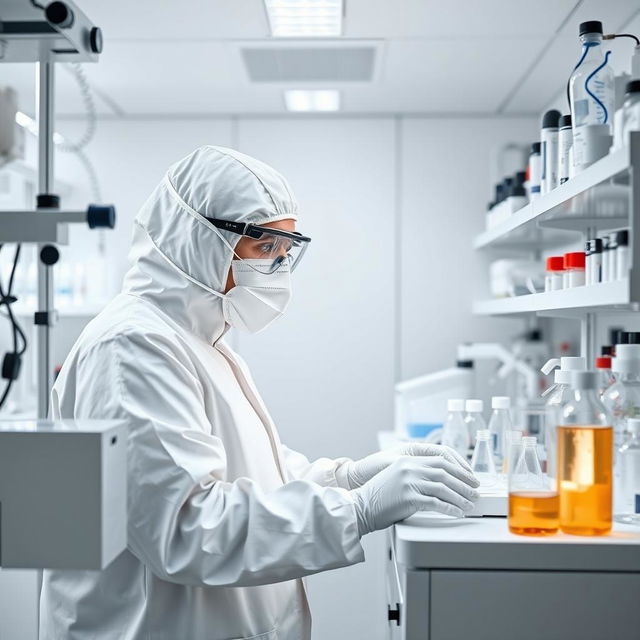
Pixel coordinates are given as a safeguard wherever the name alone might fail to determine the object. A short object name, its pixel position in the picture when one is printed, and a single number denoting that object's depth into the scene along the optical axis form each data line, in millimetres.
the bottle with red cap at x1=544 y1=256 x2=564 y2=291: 1833
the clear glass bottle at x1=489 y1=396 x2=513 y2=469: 1970
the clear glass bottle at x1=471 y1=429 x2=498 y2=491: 1779
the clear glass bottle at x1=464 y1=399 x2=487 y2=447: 1958
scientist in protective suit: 1234
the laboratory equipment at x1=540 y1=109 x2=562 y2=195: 1786
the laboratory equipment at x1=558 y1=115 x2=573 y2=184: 1638
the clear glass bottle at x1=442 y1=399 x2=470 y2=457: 2188
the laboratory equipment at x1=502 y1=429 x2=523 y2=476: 1380
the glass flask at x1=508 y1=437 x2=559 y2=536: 1286
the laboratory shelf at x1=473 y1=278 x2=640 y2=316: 1243
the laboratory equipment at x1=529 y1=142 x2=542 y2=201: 1980
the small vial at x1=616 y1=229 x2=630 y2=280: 1412
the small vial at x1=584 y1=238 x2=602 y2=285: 1589
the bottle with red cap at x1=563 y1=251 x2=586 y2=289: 1684
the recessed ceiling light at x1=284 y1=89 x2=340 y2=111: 2941
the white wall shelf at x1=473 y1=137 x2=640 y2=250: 1277
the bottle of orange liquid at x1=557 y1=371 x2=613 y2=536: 1269
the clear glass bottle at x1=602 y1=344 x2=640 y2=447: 1534
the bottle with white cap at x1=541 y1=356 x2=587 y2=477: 1497
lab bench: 1235
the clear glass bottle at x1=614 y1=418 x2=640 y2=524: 1477
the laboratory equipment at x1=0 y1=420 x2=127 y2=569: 950
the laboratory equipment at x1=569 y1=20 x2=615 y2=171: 1416
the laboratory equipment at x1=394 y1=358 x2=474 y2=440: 2775
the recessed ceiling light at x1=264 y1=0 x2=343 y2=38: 2153
